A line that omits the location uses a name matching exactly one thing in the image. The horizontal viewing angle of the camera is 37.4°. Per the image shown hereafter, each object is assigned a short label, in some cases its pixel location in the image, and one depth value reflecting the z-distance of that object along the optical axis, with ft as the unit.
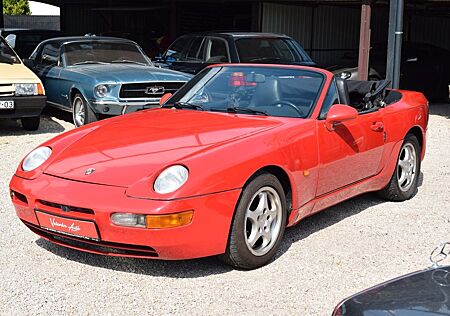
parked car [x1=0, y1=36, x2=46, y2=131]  28.43
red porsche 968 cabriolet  12.44
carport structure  55.52
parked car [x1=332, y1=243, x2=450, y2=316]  7.16
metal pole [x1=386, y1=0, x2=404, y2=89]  33.60
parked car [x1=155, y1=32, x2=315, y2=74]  34.04
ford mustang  29.14
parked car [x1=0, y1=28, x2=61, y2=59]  46.19
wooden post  39.75
